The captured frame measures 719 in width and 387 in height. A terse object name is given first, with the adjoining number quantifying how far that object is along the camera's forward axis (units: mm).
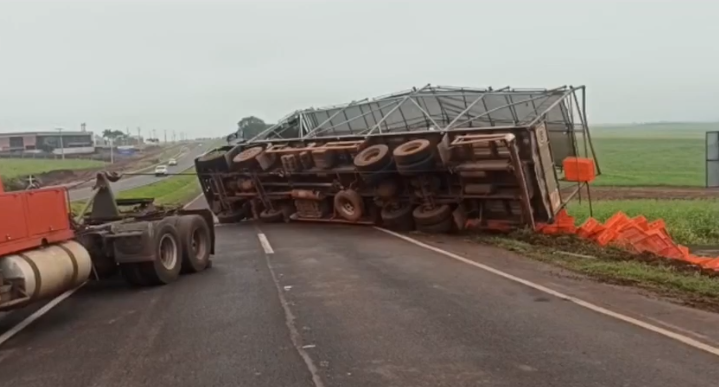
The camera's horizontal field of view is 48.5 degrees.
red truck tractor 9078
